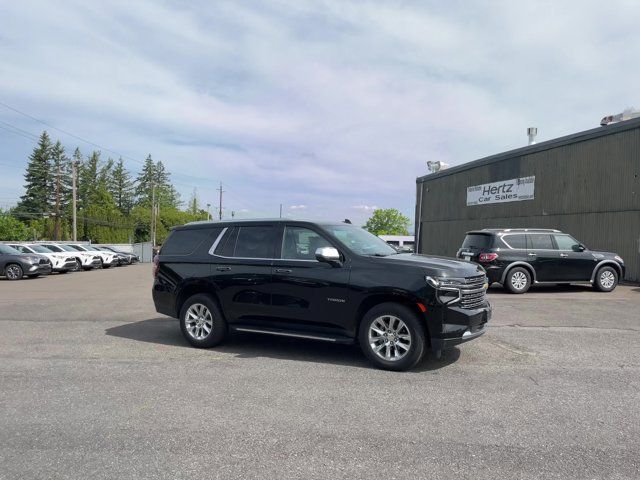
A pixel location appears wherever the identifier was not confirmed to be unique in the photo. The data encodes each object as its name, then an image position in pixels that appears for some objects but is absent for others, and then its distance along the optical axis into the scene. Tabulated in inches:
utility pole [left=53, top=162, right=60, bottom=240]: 2787.9
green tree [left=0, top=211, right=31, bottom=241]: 2541.8
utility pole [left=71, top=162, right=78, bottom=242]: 1716.8
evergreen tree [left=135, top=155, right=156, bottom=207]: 4224.9
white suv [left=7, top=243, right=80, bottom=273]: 938.1
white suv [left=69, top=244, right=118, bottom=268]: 1174.2
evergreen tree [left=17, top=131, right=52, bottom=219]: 3383.4
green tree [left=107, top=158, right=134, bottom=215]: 4010.8
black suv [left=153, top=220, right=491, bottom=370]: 216.8
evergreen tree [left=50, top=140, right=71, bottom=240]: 3440.0
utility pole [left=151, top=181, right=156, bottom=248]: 2832.4
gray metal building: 660.7
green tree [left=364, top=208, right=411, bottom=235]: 5285.4
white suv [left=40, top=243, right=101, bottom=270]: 1031.6
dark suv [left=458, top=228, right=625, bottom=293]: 511.8
